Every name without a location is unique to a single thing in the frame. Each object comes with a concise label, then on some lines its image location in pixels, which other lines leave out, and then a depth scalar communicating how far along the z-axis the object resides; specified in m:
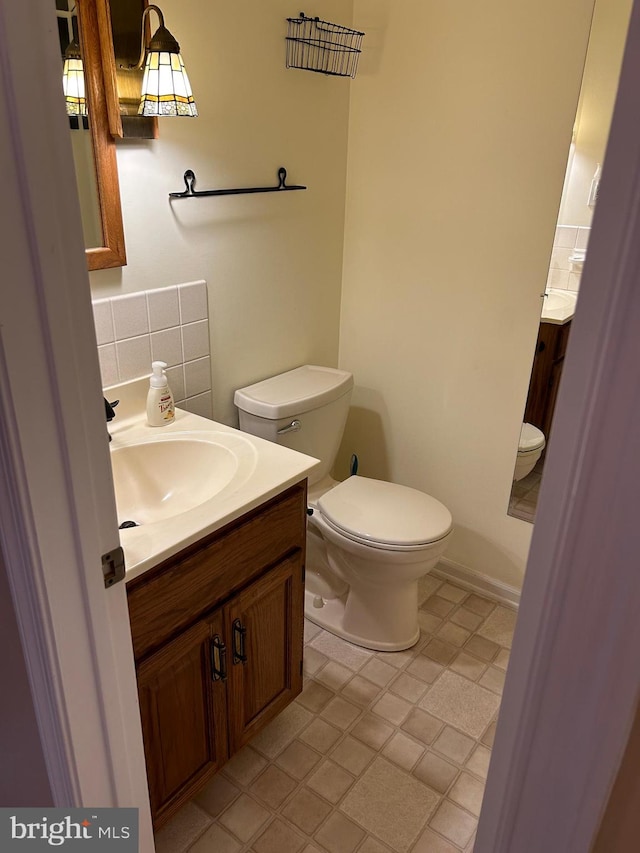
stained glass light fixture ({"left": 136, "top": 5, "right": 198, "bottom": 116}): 1.50
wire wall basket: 1.90
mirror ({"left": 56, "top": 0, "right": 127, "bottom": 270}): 1.40
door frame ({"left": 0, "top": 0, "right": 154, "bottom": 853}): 0.71
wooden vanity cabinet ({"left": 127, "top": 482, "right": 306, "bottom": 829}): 1.28
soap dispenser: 1.69
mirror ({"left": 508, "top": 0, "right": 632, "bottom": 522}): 1.71
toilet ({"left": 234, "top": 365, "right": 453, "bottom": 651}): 1.97
